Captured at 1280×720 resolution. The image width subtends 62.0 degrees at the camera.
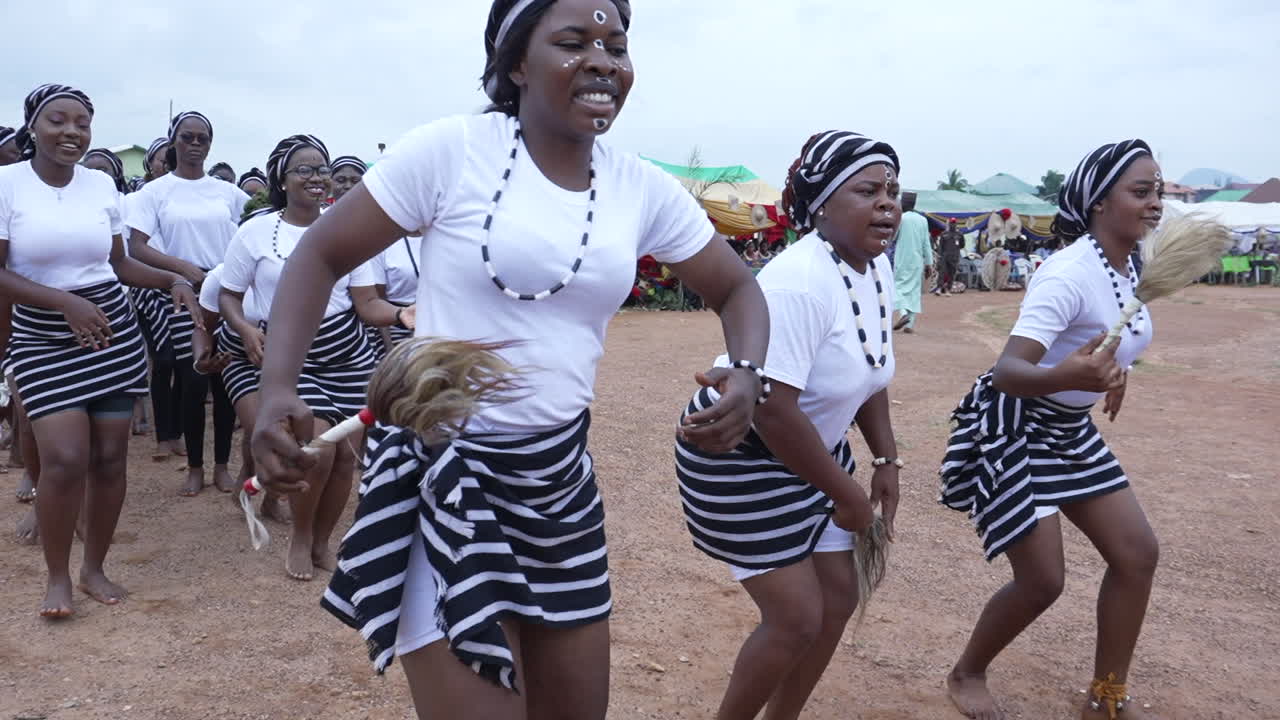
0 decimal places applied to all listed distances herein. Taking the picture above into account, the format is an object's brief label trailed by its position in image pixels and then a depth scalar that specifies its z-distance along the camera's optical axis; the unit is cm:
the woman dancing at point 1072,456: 372
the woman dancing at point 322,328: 509
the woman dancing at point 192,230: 666
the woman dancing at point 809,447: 303
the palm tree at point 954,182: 5494
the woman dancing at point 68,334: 451
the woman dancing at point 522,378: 216
